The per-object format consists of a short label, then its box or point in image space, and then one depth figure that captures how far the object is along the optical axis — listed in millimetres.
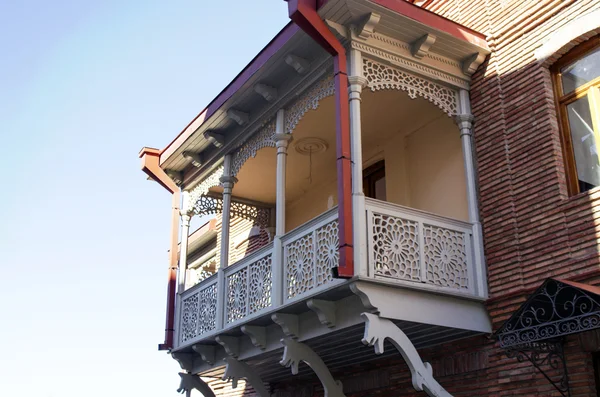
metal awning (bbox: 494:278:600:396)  6453
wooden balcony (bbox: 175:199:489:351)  7840
